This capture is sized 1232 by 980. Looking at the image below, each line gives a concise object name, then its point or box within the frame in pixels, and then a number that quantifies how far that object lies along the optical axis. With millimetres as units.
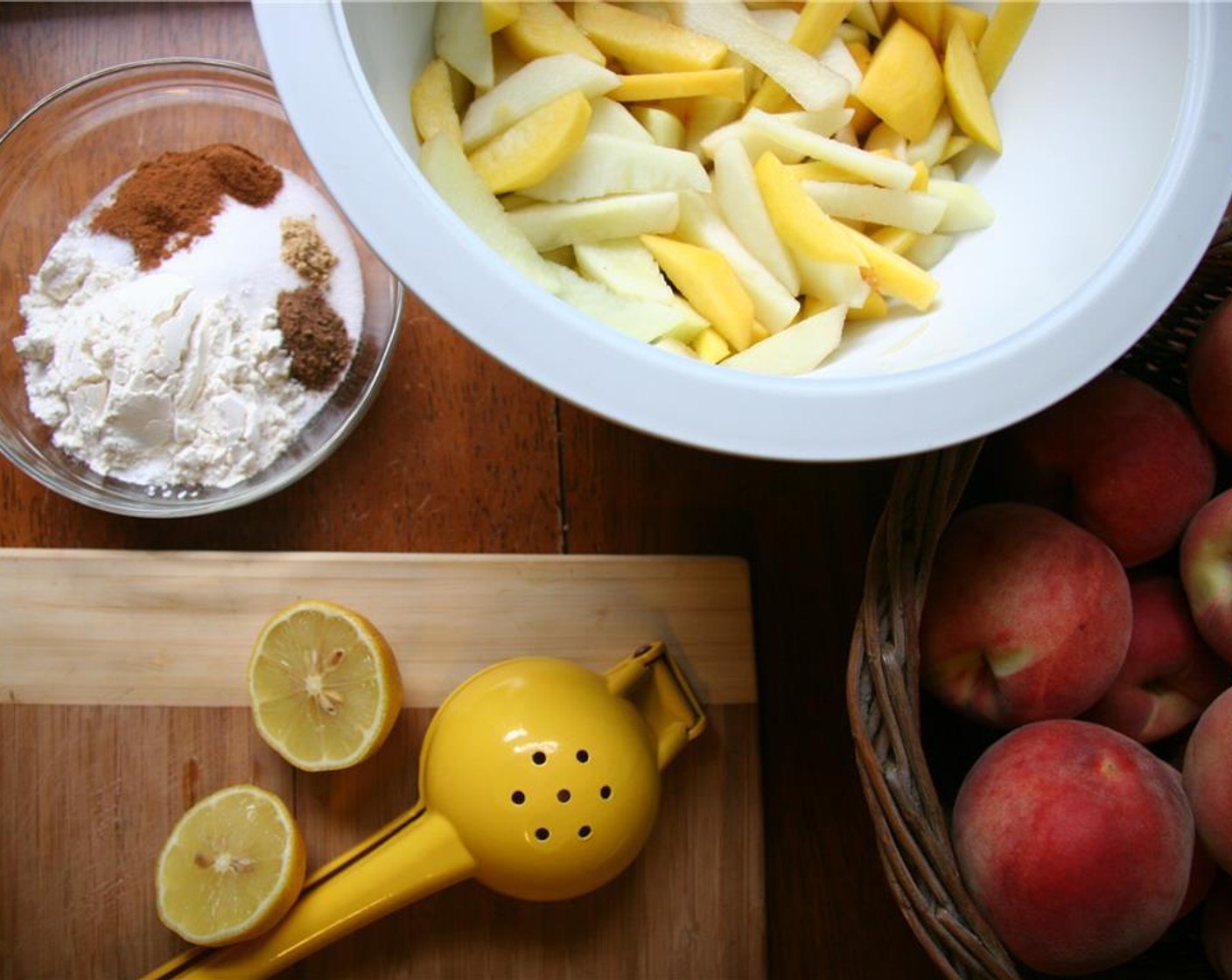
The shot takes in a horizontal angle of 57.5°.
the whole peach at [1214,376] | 766
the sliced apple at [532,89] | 738
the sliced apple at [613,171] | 743
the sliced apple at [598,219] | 742
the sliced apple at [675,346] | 715
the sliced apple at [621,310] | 713
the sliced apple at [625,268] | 738
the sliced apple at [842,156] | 760
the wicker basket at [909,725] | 678
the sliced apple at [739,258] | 757
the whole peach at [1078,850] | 681
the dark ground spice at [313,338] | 873
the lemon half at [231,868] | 775
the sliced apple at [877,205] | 767
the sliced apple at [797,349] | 712
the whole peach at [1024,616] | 722
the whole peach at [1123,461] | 768
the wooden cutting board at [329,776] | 835
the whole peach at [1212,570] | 750
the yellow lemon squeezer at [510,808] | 759
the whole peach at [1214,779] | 709
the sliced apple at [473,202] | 694
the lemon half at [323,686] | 801
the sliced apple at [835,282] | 745
